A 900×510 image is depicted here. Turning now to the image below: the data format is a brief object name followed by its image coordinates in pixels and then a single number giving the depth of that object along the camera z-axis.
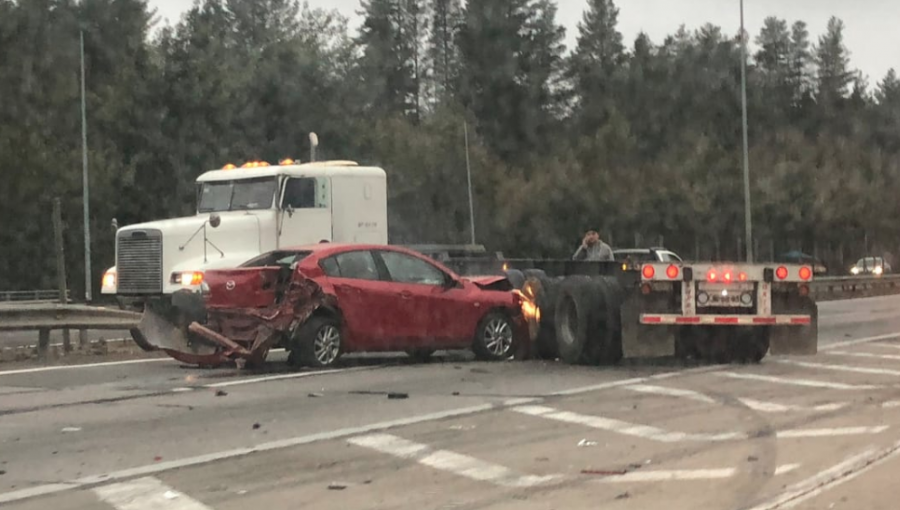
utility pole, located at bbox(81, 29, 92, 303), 40.59
